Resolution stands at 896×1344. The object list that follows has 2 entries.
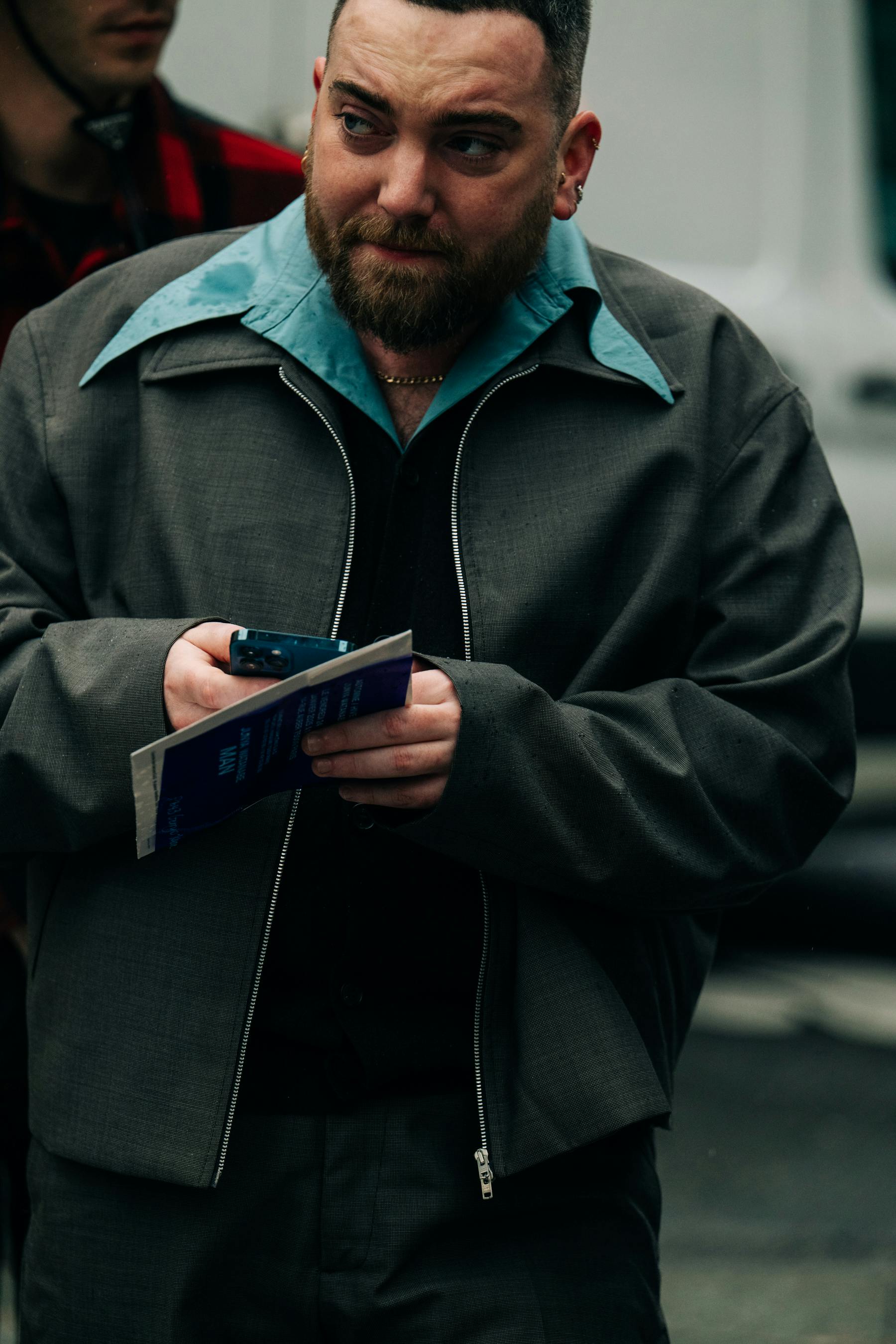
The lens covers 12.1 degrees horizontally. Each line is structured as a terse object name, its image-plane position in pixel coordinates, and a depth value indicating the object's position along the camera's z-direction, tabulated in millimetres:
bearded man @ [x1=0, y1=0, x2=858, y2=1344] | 2513
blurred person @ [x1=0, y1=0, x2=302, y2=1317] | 2837
